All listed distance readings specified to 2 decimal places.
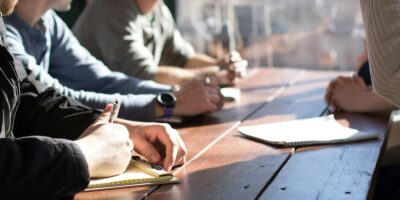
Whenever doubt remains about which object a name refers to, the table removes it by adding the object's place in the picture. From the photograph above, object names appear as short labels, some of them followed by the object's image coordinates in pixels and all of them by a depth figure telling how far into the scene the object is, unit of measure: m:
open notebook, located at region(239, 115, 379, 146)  1.31
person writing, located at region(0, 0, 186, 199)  0.97
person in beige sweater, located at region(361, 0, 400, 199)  1.14
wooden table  1.04
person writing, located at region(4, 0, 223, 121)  1.56
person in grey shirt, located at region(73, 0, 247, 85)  2.06
